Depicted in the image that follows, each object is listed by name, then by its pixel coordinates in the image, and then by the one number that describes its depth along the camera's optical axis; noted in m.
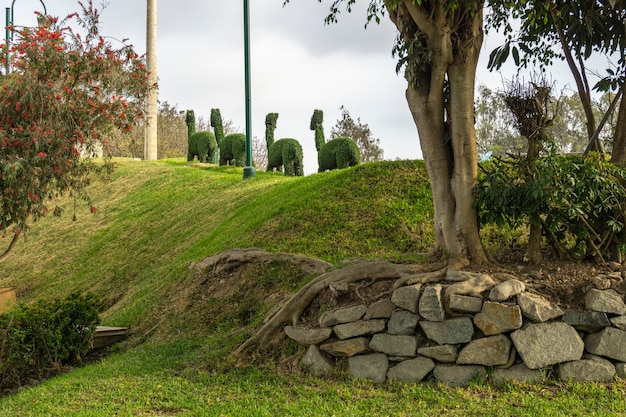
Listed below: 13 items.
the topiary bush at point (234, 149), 21.64
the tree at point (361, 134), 31.42
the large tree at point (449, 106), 6.77
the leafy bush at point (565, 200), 6.07
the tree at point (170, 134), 40.38
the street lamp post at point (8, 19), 9.52
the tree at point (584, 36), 7.23
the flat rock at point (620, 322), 5.66
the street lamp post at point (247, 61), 17.19
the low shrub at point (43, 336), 7.63
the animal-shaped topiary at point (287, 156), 18.56
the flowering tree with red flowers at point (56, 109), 8.73
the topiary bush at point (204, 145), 24.06
